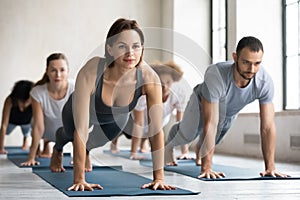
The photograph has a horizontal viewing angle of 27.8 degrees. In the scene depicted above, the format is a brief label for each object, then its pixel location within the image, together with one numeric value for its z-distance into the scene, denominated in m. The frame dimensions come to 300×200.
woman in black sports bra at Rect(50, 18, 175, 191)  2.60
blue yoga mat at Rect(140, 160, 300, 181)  3.31
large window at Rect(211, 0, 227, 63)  7.27
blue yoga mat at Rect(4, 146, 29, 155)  5.87
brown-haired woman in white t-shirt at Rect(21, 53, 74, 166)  4.23
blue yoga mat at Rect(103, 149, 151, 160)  5.53
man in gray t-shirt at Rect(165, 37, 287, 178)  3.21
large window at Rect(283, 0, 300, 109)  5.58
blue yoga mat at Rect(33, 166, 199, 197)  2.46
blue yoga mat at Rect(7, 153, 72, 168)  4.41
